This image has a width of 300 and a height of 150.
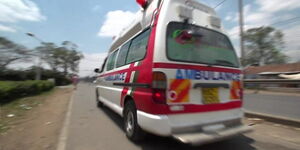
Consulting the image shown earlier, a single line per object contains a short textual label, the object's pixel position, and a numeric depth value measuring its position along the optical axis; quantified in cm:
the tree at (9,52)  3100
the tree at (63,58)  4309
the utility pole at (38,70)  2417
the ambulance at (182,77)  283
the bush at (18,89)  1058
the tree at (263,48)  3906
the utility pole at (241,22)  1689
